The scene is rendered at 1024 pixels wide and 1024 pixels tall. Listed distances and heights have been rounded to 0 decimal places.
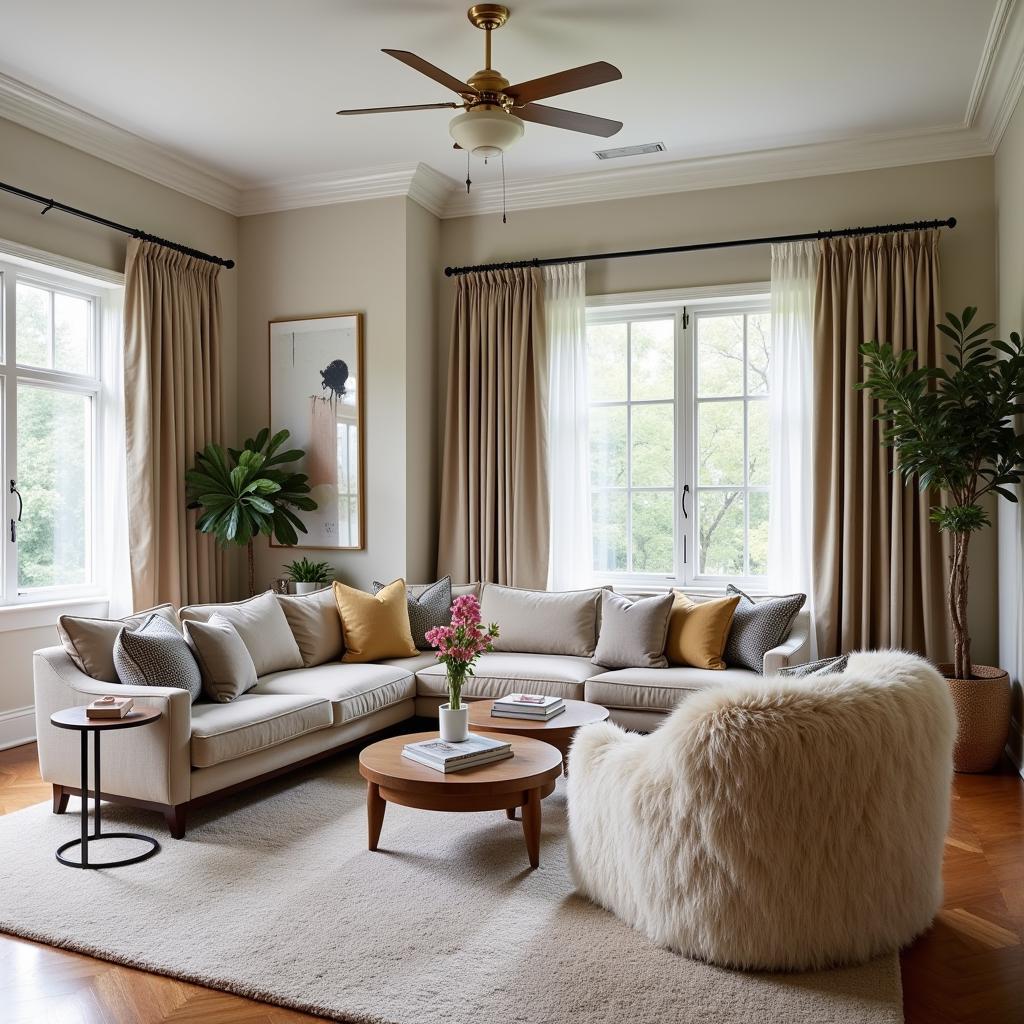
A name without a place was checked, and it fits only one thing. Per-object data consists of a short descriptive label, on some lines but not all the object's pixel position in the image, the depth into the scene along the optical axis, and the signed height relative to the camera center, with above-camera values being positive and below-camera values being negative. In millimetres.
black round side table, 3150 -743
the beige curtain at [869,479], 5004 +129
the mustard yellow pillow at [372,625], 4930 -635
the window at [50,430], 4805 +402
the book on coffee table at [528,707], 3840 -833
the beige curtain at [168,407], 5266 +571
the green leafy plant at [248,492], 5441 +76
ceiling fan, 3418 +1521
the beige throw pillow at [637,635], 4730 -664
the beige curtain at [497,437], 5801 +421
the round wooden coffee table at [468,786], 3064 -921
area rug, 2316 -1225
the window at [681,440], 5562 +381
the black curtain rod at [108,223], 4559 +1506
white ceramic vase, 3402 -793
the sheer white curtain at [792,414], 5305 +506
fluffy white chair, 2361 -810
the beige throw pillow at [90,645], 3691 -548
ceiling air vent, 5336 +2008
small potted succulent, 5645 -426
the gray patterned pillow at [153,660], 3639 -603
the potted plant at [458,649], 3363 -517
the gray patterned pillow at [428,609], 5254 -584
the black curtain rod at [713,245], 5055 +1487
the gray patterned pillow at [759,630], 4609 -622
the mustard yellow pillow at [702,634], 4668 -652
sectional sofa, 3479 -837
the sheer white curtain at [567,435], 5797 +427
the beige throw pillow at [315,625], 4785 -620
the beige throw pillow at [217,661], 3965 -656
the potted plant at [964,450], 4309 +245
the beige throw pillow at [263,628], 4359 -586
